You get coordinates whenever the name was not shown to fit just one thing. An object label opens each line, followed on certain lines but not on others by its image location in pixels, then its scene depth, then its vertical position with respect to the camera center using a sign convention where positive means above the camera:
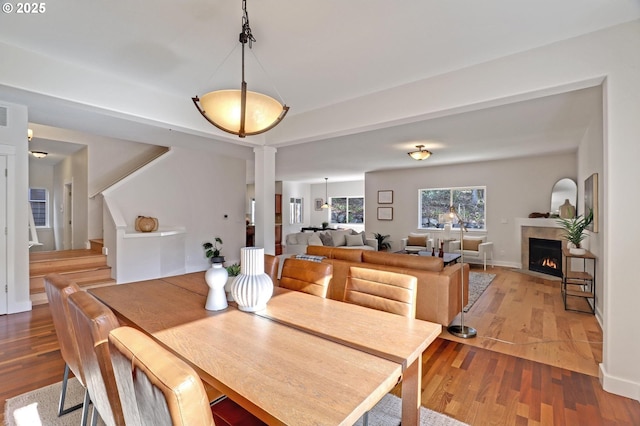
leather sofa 3.19 -0.71
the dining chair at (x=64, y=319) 1.49 -0.57
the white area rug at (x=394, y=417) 1.87 -1.30
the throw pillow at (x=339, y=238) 7.52 -0.65
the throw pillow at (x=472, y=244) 7.09 -0.73
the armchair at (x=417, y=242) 7.49 -0.77
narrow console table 3.86 -0.84
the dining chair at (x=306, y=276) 2.19 -0.49
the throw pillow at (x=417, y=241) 7.69 -0.73
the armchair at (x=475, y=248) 6.77 -0.83
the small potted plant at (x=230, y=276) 1.97 -0.42
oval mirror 5.96 +0.40
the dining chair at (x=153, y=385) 0.67 -0.41
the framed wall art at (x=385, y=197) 8.88 +0.46
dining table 0.94 -0.58
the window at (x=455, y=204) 7.52 +0.21
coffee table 4.92 -0.80
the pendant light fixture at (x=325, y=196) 12.67 +0.68
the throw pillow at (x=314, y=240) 6.92 -0.64
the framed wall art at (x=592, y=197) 3.68 +0.21
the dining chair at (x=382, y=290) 1.83 -0.50
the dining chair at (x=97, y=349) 1.11 -0.53
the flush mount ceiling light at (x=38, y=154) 6.40 +1.22
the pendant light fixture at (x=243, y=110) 1.90 +0.66
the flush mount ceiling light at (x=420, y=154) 5.52 +1.08
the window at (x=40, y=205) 7.77 +0.15
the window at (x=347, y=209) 12.02 +0.11
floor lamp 3.20 -1.28
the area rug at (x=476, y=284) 4.46 -1.27
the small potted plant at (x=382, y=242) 8.63 -0.87
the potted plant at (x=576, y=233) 4.01 -0.28
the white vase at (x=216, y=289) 1.79 -0.46
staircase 4.32 -0.93
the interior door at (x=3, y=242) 3.62 -0.37
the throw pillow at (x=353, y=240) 7.76 -0.71
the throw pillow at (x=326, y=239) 7.29 -0.65
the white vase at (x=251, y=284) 1.71 -0.41
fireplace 5.96 -0.88
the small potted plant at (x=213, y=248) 6.61 -0.82
